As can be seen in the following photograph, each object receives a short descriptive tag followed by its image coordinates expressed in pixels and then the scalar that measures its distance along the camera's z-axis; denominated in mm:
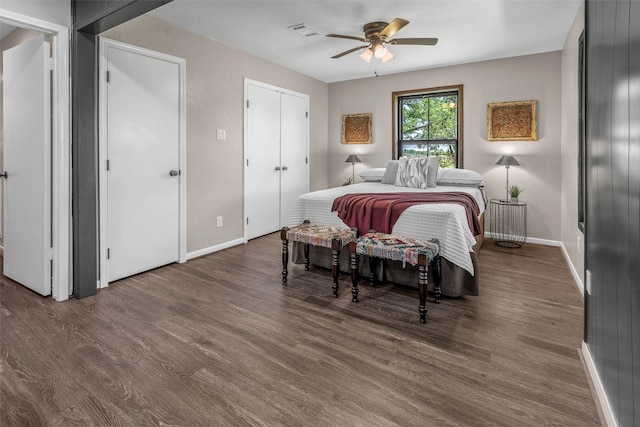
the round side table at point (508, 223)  4641
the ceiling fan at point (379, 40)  3346
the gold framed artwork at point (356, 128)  5793
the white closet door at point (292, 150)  5215
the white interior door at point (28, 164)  2645
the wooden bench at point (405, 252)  2328
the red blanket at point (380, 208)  2906
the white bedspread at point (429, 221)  2559
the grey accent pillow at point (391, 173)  4602
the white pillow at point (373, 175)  4918
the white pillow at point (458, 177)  4305
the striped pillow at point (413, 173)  4211
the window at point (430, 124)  5117
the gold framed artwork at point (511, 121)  4504
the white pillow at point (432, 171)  4242
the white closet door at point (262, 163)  4598
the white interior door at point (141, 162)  3057
